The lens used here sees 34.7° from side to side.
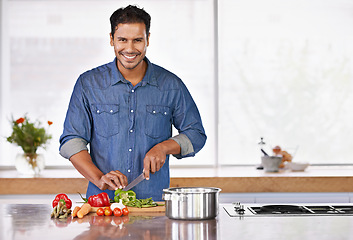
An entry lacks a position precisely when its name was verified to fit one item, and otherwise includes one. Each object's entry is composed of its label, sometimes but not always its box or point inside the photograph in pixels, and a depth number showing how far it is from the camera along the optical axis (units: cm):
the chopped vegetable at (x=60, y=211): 225
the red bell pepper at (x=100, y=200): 235
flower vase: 387
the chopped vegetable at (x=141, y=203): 238
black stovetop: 231
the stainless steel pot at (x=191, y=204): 210
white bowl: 406
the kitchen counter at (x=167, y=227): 188
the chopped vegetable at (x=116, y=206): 227
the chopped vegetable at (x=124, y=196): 242
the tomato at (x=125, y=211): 227
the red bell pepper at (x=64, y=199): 233
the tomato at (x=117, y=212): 224
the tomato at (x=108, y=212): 226
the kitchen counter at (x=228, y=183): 361
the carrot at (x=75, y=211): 224
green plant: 389
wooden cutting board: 235
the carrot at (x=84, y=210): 223
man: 262
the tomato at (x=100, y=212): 226
